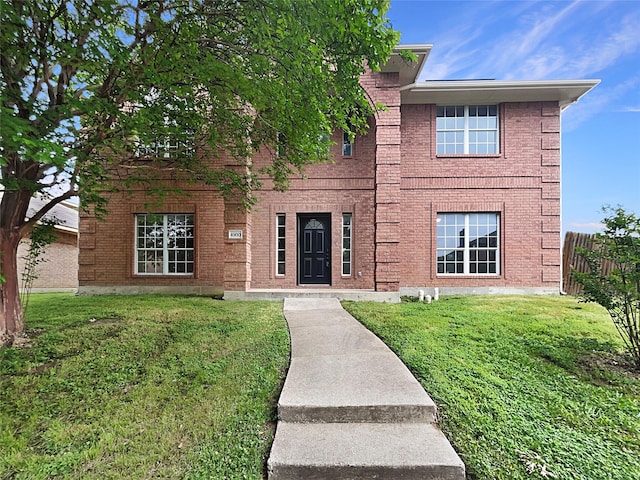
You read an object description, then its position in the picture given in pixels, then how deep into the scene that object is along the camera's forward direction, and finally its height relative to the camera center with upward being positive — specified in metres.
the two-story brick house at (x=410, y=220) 10.44 +0.66
